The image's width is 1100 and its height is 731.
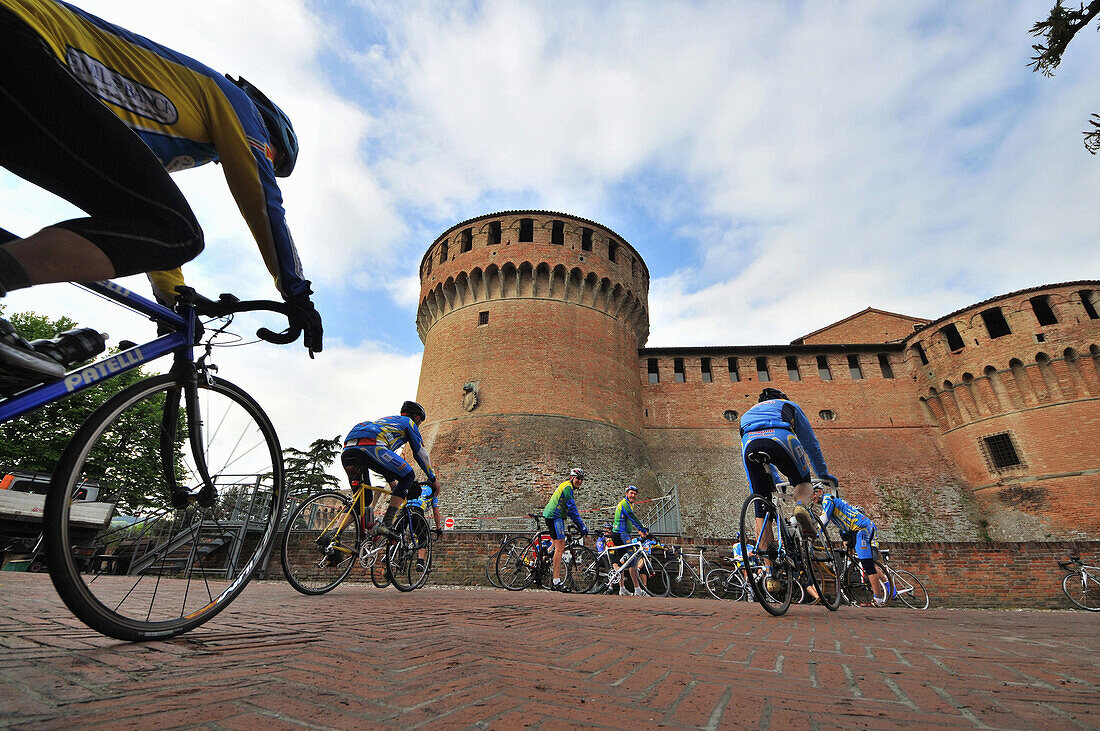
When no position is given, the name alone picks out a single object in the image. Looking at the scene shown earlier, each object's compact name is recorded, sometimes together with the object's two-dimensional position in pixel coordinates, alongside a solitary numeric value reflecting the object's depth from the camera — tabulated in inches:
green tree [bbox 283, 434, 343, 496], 1210.0
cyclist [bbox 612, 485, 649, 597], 346.0
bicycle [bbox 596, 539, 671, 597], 339.3
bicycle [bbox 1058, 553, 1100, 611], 406.3
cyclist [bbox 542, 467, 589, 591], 311.9
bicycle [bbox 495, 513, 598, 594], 338.3
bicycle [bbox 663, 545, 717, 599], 385.1
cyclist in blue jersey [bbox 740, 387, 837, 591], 166.2
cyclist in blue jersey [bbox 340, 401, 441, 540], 195.0
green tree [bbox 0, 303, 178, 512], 603.5
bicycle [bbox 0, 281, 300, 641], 63.1
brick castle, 791.7
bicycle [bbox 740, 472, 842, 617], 161.3
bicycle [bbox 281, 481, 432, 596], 178.1
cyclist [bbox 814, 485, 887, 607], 303.6
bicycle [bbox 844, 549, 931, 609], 350.9
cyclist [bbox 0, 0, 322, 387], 59.8
